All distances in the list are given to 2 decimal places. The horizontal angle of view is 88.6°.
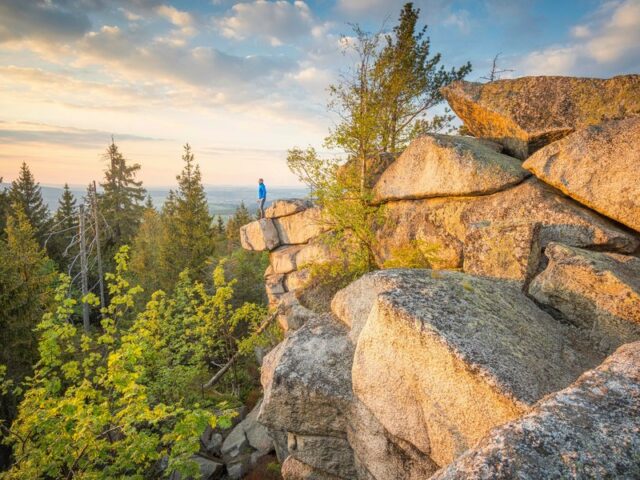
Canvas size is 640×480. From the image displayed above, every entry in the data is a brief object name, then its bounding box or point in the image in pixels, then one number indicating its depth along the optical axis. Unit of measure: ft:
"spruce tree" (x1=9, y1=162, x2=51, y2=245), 133.28
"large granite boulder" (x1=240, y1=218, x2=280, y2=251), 83.05
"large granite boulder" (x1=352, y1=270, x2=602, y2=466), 14.33
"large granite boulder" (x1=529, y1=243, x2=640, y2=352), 19.43
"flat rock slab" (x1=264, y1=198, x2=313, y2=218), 80.18
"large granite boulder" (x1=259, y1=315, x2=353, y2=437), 23.66
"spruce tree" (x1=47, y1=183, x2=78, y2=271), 124.26
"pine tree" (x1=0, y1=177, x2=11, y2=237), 122.21
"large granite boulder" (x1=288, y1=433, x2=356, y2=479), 24.82
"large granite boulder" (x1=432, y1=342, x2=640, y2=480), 7.52
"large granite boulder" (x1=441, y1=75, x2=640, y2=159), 34.17
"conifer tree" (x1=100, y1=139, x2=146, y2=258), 134.99
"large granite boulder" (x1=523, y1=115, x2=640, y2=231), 27.71
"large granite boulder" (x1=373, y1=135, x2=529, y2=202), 36.68
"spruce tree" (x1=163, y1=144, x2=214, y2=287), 97.25
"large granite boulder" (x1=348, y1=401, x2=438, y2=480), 18.56
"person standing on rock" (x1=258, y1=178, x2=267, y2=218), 82.94
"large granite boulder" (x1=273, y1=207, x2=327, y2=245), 75.82
